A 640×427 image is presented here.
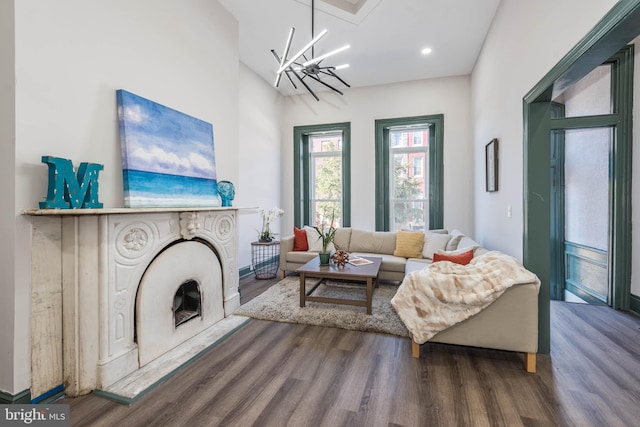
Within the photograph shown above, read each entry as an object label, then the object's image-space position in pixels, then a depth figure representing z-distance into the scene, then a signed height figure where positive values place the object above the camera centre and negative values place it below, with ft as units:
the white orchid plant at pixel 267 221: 15.17 -0.56
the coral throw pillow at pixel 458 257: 9.03 -1.52
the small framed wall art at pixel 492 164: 10.63 +1.83
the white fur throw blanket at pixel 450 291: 6.73 -2.00
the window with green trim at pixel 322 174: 18.58 +2.56
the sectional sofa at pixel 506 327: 6.75 -2.89
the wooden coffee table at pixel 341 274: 9.95 -2.30
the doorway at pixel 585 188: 10.55 +0.90
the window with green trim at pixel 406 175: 17.42 +2.29
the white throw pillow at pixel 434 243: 13.89 -1.65
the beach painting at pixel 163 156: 7.09 +1.62
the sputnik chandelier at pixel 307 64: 8.65 +5.00
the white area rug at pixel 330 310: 9.25 -3.67
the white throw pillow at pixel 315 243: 15.72 -1.78
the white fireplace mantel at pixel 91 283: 5.76 -1.54
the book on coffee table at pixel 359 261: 11.83 -2.16
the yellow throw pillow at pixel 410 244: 14.37 -1.73
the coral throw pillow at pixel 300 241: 15.57 -1.64
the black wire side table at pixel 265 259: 15.09 -2.83
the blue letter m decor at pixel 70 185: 5.46 +0.57
